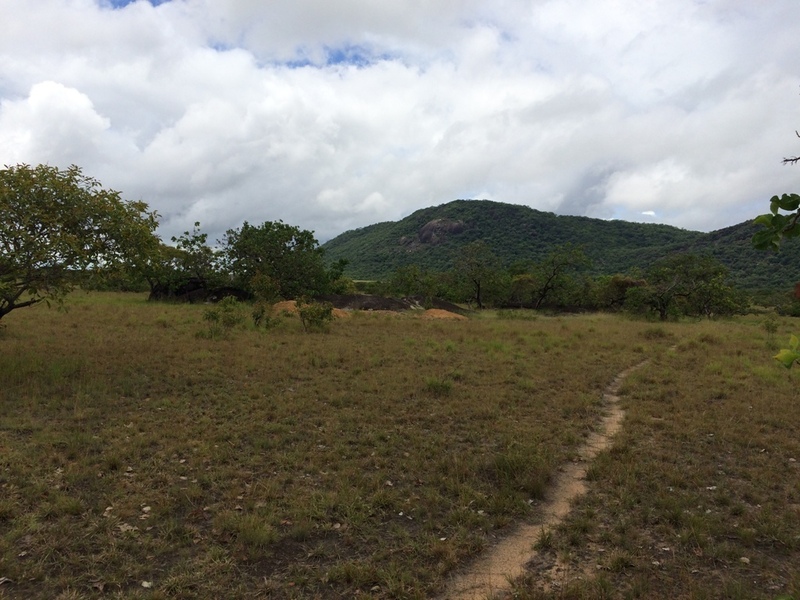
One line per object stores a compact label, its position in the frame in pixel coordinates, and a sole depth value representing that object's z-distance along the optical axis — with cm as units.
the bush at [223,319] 1668
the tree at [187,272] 3306
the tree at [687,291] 3338
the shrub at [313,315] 1998
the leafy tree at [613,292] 4288
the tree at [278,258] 3600
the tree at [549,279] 4419
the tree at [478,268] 4888
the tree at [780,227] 197
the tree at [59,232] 943
